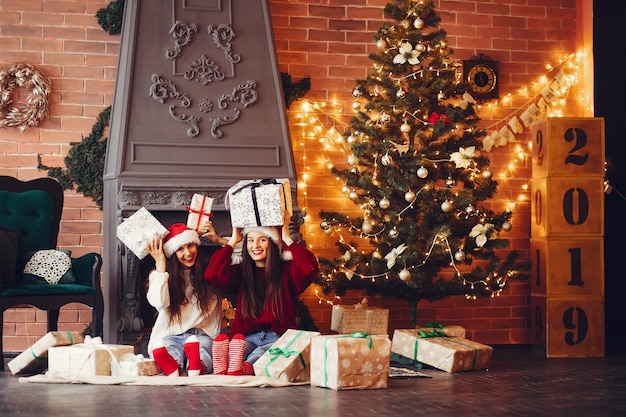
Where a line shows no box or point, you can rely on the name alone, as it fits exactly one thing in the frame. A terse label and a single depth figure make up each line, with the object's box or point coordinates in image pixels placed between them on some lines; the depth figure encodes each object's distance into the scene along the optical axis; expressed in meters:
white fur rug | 4.64
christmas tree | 5.92
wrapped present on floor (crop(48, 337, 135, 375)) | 4.85
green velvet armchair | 5.30
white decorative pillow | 5.53
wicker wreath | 6.22
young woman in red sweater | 5.21
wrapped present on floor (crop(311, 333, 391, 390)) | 4.55
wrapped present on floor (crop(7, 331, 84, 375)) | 5.01
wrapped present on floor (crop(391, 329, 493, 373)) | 5.36
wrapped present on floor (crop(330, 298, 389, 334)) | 6.07
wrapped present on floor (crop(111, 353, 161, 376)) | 4.84
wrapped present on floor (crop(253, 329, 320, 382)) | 4.76
